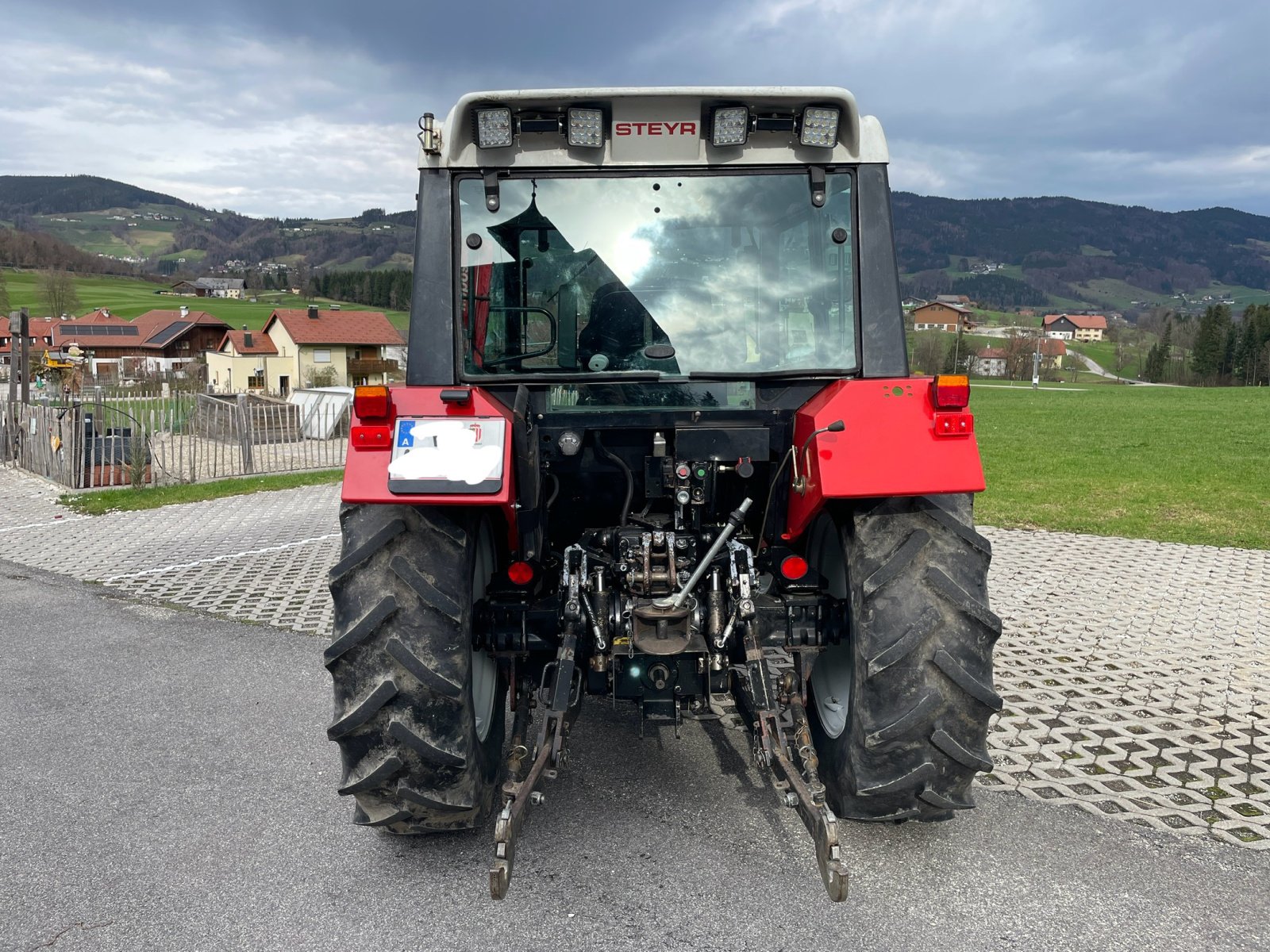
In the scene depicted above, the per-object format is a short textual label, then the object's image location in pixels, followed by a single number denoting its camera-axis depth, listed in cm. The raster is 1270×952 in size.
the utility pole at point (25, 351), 1668
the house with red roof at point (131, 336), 8331
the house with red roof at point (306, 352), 6962
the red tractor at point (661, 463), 308
